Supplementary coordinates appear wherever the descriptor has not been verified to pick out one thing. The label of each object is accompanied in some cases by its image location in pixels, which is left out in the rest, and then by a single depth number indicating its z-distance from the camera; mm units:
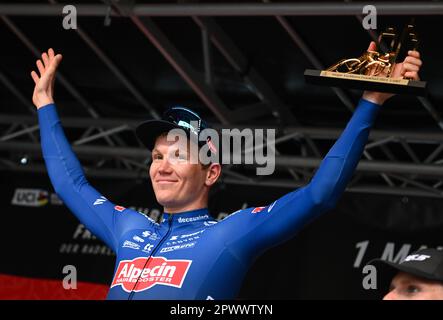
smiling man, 5770
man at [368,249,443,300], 4898
